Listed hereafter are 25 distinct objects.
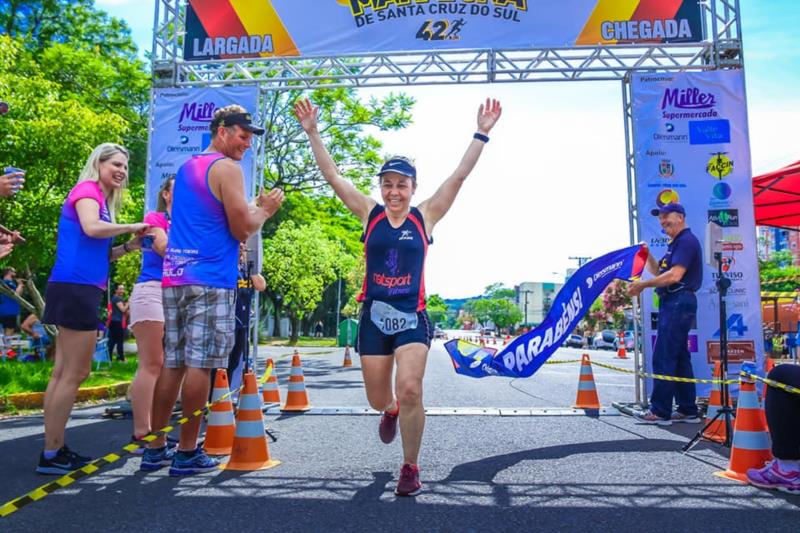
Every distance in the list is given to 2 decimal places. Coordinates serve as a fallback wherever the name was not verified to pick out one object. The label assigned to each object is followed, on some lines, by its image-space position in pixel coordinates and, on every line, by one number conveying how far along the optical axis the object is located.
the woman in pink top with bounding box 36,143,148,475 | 4.00
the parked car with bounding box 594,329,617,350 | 53.28
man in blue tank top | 3.85
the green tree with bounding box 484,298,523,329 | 168.62
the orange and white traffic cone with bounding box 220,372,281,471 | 4.37
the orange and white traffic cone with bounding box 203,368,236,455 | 4.86
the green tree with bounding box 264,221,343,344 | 34.06
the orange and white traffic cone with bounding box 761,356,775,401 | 7.87
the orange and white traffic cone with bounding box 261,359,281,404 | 7.37
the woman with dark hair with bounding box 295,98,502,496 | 3.74
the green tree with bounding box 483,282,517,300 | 193.07
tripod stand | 5.12
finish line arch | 7.83
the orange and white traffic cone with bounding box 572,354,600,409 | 7.67
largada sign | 7.92
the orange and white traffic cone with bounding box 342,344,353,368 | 18.12
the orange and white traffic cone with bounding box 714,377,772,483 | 4.11
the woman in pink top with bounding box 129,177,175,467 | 4.76
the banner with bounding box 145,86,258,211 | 8.14
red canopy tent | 9.14
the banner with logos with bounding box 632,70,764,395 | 7.46
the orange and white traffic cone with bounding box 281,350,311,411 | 7.31
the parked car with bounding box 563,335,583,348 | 58.10
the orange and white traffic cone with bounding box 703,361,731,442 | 5.45
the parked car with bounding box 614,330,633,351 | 48.96
